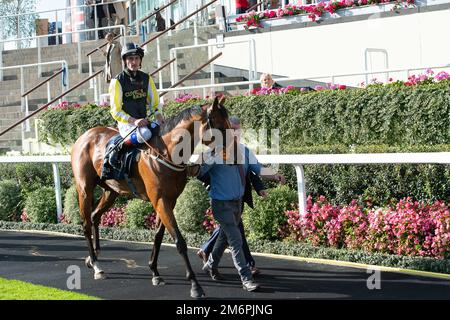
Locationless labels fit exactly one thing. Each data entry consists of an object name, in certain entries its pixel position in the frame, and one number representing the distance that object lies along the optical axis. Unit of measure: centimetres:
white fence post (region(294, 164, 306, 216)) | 985
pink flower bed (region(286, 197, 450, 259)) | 862
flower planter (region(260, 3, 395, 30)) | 1745
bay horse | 775
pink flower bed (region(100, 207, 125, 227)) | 1245
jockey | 873
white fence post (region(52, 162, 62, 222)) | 1331
